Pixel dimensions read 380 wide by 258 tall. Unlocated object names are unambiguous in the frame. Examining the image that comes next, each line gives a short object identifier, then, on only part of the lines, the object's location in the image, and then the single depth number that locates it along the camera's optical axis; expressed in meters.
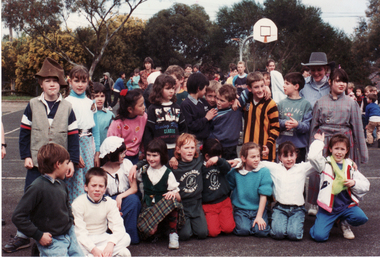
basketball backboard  19.08
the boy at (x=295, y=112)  5.03
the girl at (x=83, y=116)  4.47
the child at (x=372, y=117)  10.97
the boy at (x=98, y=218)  3.57
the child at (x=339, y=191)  4.27
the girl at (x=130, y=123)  4.66
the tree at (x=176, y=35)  42.31
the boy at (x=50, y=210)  3.10
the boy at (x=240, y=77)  11.43
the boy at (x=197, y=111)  4.96
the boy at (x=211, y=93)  5.27
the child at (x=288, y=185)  4.32
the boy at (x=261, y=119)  4.86
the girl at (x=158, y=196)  4.10
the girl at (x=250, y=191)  4.43
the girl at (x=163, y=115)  4.68
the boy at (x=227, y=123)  5.00
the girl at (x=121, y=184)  4.16
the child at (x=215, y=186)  4.48
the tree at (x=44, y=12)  25.92
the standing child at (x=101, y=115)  5.31
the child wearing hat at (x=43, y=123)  3.97
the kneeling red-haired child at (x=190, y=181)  4.37
